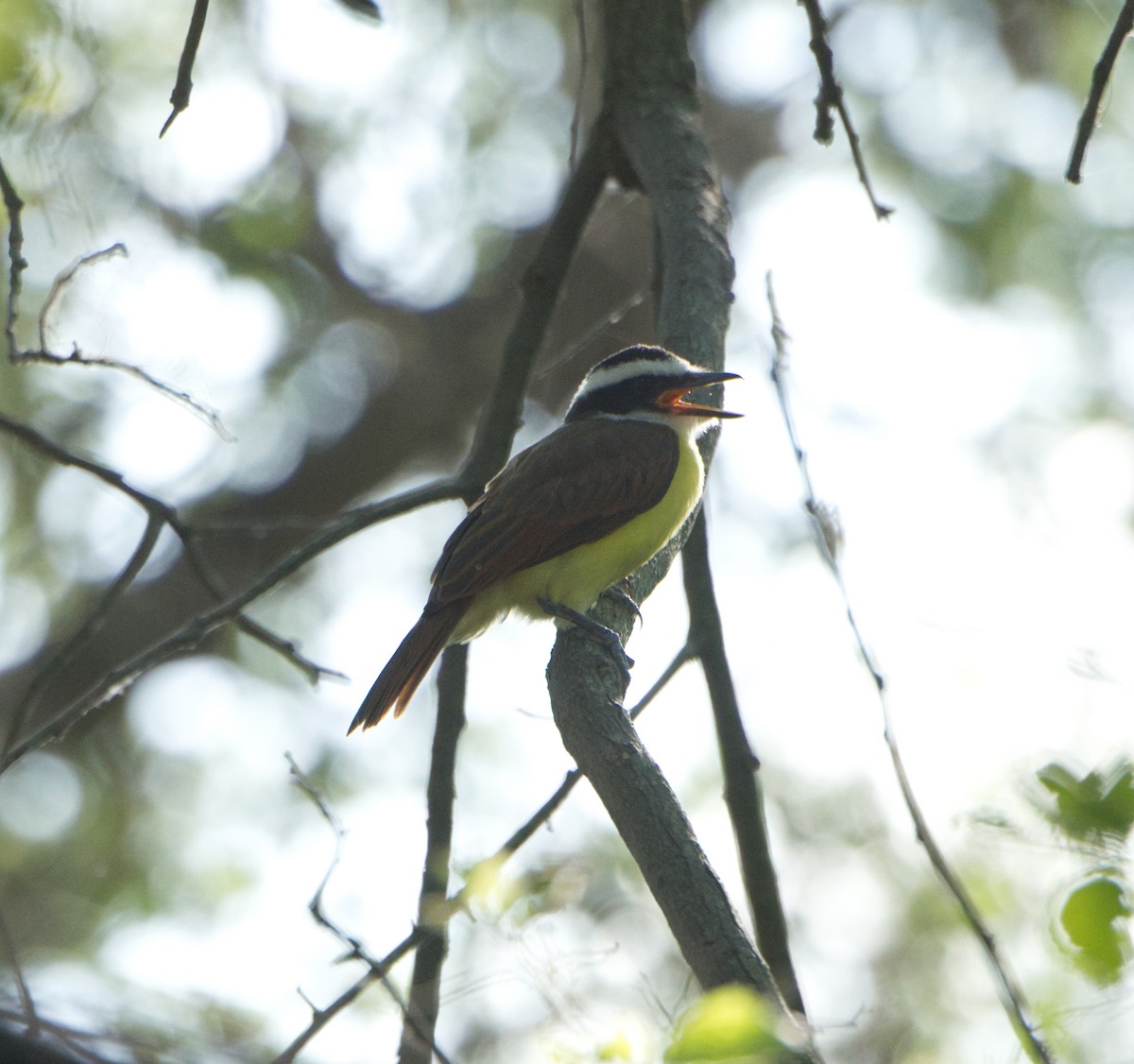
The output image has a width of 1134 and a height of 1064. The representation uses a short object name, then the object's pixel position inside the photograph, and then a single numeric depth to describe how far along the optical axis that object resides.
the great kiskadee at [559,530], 9.67
